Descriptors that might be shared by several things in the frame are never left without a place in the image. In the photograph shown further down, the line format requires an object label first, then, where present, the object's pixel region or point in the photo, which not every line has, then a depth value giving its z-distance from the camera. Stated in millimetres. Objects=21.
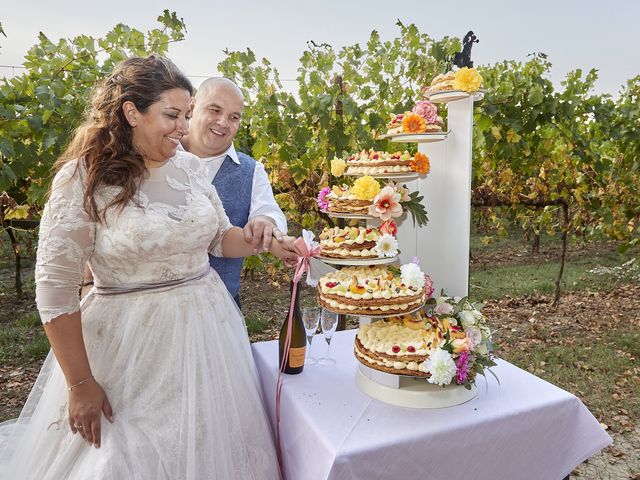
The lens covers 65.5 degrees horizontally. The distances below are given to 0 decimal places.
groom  2465
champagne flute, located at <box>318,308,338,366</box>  2295
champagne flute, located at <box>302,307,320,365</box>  2256
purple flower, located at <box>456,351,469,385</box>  1830
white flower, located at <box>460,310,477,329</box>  2109
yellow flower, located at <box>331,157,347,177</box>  2375
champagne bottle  2199
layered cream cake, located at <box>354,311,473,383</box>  1856
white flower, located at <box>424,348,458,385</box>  1773
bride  1612
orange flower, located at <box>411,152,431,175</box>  2314
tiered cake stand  2445
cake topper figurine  2553
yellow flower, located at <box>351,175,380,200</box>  2174
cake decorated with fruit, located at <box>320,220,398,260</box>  2108
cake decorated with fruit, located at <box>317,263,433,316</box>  1956
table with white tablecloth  1646
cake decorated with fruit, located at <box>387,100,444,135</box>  2346
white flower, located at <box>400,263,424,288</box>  2037
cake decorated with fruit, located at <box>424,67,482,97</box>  2324
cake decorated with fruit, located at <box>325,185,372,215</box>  2229
